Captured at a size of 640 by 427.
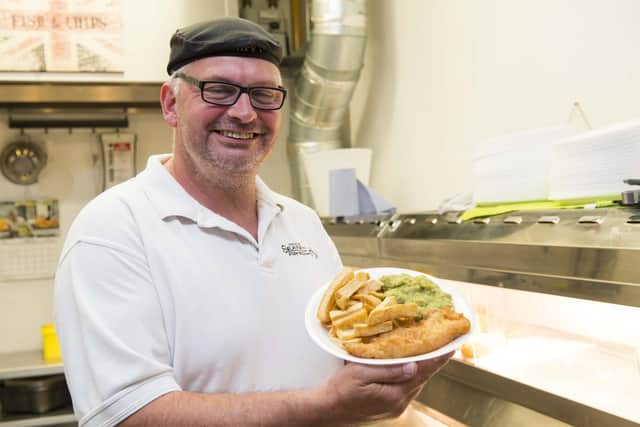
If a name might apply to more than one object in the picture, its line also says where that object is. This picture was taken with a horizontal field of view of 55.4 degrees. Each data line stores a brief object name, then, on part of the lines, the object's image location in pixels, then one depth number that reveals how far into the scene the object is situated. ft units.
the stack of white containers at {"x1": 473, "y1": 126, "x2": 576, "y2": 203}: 4.96
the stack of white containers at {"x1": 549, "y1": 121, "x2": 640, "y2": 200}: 3.94
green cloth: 3.96
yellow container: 10.18
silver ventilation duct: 8.74
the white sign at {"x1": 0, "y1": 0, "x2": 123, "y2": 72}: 9.45
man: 3.43
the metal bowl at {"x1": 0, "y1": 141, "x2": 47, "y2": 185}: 11.02
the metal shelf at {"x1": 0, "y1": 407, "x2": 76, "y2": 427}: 9.29
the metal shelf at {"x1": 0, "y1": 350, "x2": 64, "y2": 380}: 9.53
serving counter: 3.28
